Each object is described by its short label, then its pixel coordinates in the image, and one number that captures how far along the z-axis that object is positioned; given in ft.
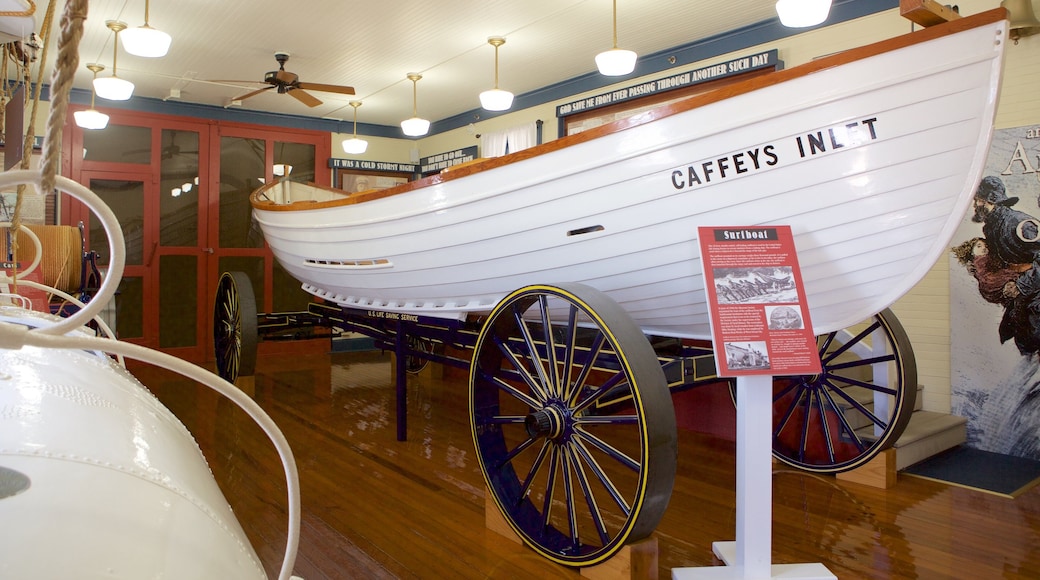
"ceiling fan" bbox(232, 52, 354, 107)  18.69
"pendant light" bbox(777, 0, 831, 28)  12.31
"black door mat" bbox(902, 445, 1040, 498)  10.63
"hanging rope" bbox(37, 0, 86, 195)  1.72
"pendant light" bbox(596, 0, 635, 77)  15.85
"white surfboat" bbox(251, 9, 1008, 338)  6.36
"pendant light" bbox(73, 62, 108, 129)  20.62
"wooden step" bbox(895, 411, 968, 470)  11.44
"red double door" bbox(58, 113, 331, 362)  24.27
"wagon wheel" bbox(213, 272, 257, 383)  16.15
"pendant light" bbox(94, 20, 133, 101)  18.22
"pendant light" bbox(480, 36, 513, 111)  18.90
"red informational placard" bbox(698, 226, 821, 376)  6.59
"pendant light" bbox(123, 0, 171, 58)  14.76
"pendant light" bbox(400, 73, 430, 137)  22.84
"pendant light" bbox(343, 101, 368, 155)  24.94
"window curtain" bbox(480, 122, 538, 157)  25.05
